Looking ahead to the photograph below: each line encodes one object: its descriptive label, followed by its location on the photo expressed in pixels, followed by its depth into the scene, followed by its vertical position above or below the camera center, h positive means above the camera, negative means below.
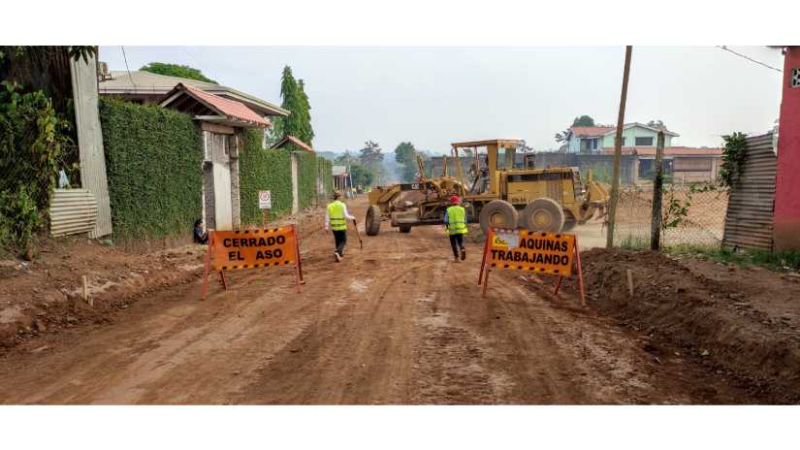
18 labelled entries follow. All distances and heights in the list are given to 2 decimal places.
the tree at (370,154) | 132.12 +3.23
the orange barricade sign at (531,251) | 9.95 -1.42
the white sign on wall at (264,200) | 22.34 -1.09
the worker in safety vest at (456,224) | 13.98 -1.30
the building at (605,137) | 71.12 +3.48
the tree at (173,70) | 48.75 +8.23
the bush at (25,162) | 10.15 +0.19
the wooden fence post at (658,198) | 11.68 -0.63
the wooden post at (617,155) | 13.18 +0.24
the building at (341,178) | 75.32 -1.09
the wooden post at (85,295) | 9.44 -1.90
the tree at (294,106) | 56.56 +6.04
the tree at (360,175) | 87.79 -0.87
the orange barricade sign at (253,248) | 10.58 -1.37
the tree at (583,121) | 108.65 +8.08
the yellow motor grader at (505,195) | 18.52 -0.92
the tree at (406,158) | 115.80 +2.05
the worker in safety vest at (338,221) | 14.13 -1.21
